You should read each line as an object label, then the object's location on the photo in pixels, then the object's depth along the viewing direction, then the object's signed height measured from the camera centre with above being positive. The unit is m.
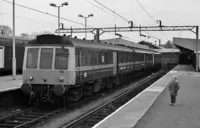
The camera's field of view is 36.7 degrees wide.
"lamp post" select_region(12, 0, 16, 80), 19.83 -0.16
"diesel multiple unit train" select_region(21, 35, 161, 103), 13.59 -0.27
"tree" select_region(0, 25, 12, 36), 70.55 +7.75
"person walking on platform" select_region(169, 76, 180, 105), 13.55 -1.14
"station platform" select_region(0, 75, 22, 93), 14.65 -1.21
